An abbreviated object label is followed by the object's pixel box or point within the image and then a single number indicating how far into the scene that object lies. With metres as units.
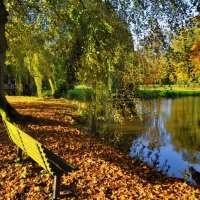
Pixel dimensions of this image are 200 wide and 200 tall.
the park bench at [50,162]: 4.18
